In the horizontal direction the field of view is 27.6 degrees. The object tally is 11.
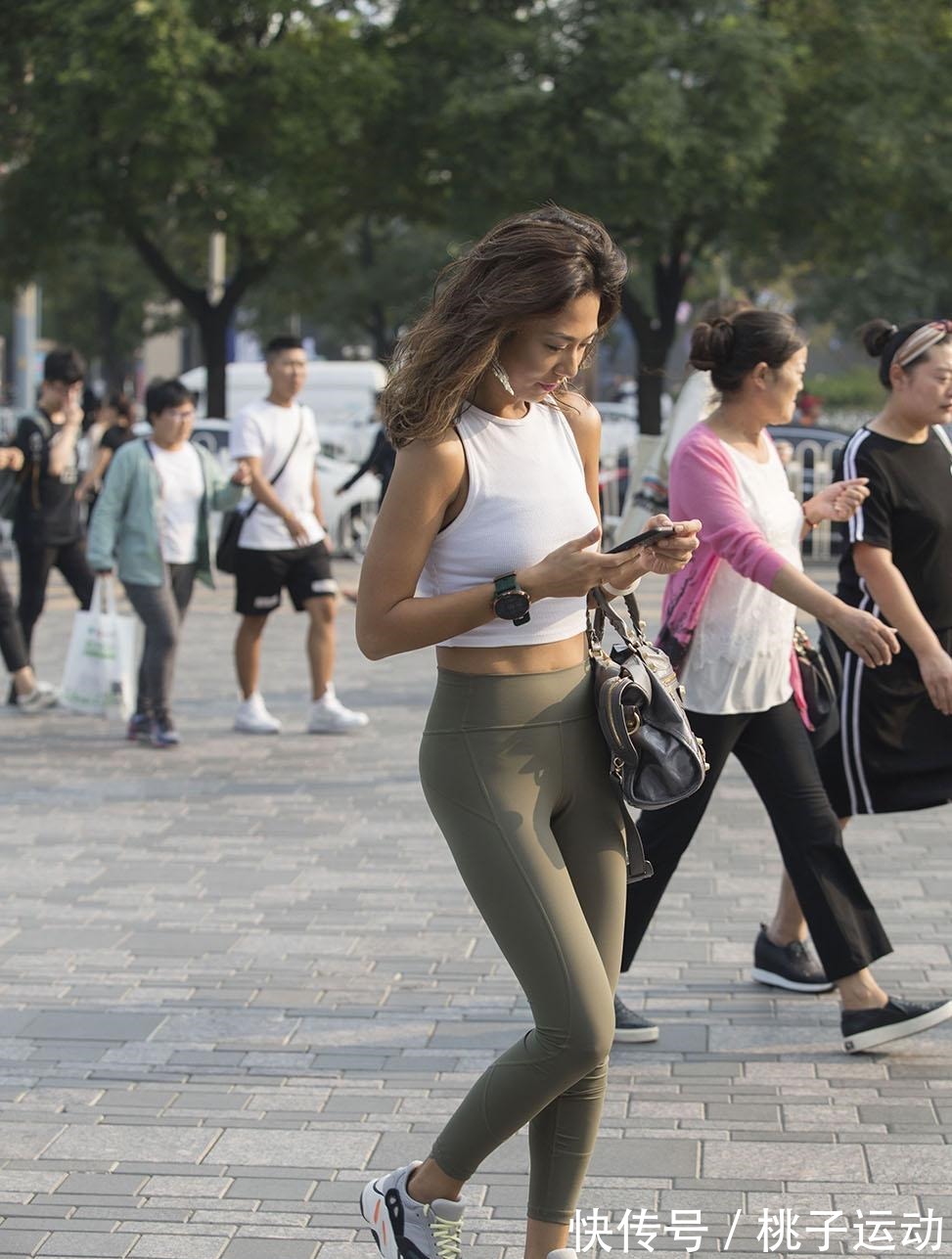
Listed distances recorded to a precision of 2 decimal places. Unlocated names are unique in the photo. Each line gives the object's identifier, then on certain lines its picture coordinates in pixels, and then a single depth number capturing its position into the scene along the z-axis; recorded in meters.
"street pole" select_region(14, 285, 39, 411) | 26.69
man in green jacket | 9.26
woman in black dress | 4.93
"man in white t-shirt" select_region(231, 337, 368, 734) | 9.41
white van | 33.69
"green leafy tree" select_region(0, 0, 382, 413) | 25.16
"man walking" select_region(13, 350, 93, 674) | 10.55
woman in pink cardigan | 4.73
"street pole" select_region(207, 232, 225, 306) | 33.84
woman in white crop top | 3.18
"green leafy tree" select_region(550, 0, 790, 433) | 25.69
